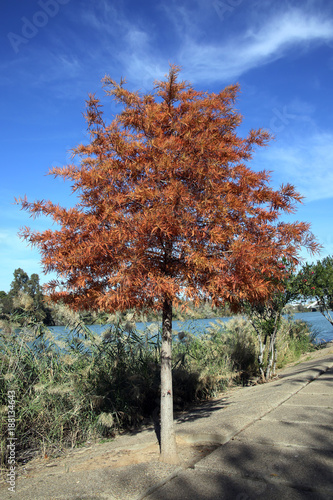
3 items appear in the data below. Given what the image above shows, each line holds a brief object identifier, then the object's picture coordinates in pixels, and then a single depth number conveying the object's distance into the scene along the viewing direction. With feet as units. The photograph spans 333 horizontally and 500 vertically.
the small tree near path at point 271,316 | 30.76
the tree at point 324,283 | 50.39
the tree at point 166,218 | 13.02
